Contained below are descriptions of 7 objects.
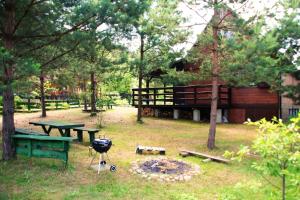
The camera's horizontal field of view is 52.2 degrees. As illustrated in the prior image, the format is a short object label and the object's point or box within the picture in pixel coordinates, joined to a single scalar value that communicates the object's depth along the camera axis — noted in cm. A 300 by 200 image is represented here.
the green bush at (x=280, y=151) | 293
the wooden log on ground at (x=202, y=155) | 871
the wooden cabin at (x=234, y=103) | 1766
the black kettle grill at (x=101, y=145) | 713
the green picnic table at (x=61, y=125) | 1001
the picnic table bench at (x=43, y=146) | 728
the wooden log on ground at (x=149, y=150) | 943
